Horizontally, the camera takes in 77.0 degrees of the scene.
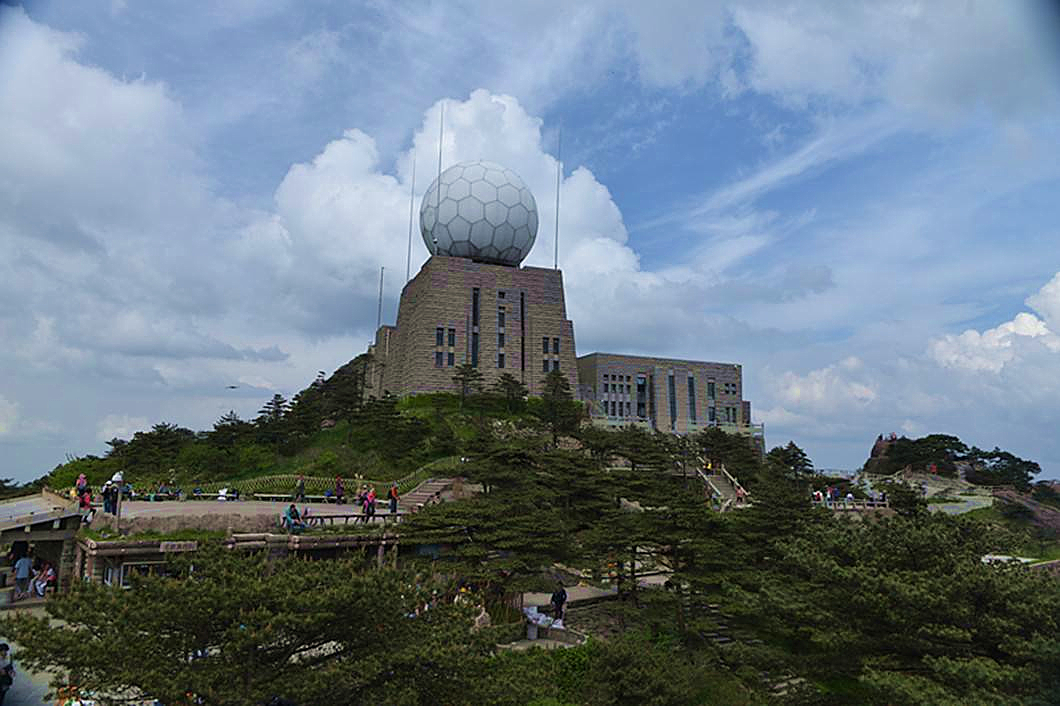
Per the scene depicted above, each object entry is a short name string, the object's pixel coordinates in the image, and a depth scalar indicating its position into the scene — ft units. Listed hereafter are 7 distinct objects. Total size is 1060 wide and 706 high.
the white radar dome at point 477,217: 146.72
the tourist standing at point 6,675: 36.81
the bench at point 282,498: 90.17
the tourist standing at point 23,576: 58.95
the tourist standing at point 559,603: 59.88
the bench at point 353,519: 65.40
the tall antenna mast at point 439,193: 149.48
